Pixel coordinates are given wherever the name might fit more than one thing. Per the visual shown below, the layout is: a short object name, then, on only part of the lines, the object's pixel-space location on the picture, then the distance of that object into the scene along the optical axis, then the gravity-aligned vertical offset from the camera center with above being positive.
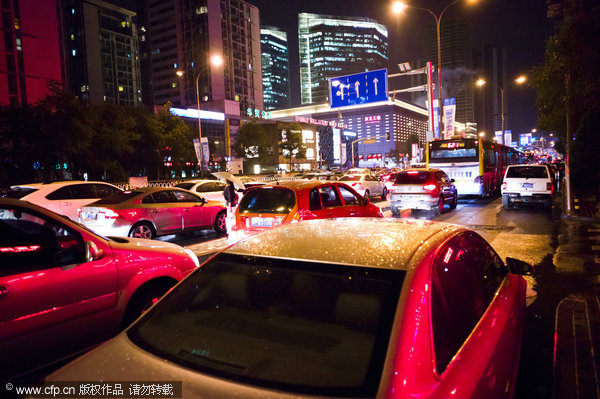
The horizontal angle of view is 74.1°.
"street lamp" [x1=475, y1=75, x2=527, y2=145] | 29.18 +6.33
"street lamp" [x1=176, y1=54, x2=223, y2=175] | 25.57 +7.35
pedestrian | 13.17 -0.68
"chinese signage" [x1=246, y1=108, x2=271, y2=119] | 88.39 +14.39
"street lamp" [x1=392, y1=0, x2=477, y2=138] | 21.91 +8.87
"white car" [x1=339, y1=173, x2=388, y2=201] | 22.61 -0.88
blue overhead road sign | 28.09 +5.92
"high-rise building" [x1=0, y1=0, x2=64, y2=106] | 56.03 +20.07
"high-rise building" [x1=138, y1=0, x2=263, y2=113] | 110.62 +37.68
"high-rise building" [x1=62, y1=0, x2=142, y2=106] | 116.19 +40.53
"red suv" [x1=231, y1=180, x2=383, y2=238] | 7.12 -0.61
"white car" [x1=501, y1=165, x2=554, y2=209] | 16.03 -0.94
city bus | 20.41 +0.19
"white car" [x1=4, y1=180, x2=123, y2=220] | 11.23 -0.32
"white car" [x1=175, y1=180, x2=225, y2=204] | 15.73 -0.44
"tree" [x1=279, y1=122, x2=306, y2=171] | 66.75 +4.89
